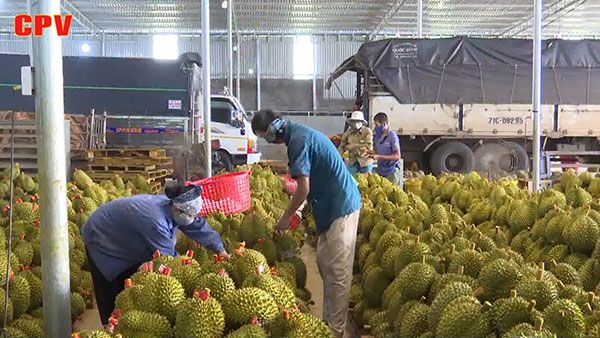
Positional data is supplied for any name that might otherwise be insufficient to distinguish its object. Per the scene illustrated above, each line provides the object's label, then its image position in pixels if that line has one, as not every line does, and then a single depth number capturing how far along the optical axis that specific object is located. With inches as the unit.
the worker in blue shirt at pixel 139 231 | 133.0
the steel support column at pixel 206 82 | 309.9
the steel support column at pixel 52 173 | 101.3
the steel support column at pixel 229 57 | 602.5
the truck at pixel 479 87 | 495.5
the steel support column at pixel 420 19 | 503.2
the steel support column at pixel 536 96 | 292.2
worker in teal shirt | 154.2
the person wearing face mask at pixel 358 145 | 308.0
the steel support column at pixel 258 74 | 937.6
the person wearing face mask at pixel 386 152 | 299.0
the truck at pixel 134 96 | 459.5
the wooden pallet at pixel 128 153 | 364.7
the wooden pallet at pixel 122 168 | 358.3
